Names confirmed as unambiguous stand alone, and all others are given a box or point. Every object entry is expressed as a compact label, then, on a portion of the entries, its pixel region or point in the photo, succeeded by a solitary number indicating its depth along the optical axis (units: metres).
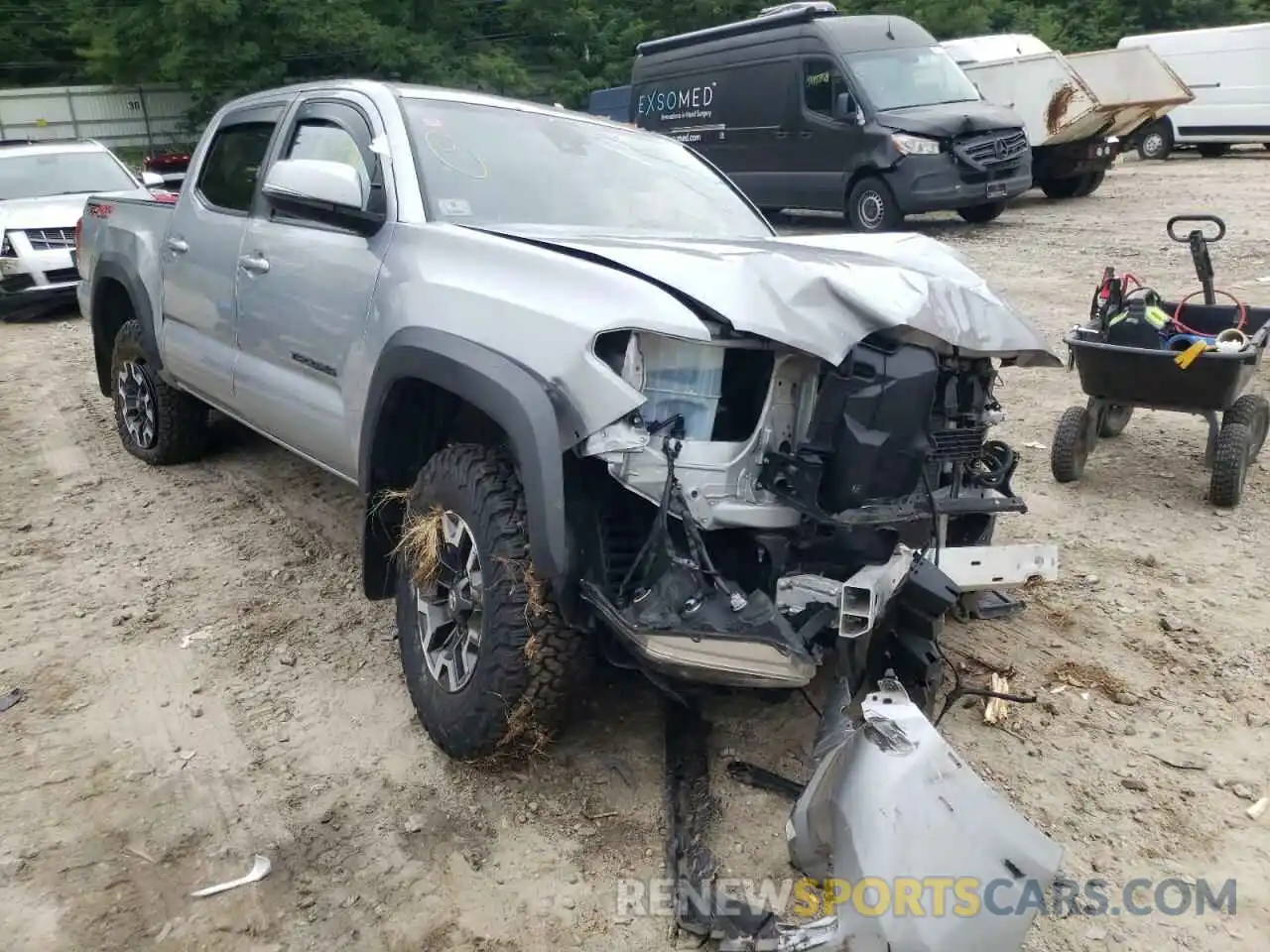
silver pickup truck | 2.58
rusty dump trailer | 14.38
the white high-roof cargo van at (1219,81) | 18.84
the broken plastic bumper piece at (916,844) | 2.18
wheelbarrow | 4.86
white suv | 10.30
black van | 12.20
